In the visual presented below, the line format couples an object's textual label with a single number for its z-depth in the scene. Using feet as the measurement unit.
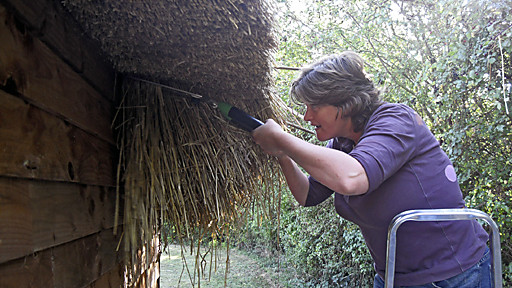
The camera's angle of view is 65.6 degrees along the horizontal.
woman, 4.60
